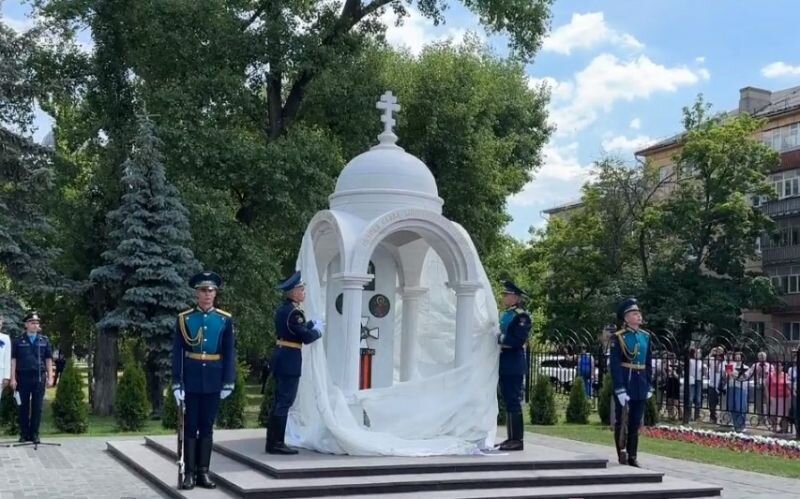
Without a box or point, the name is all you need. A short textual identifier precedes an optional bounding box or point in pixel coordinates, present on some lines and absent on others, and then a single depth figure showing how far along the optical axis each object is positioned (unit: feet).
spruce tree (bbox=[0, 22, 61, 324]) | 62.39
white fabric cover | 31.91
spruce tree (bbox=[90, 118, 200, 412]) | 62.39
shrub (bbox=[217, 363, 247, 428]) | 52.37
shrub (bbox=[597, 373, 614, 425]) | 58.29
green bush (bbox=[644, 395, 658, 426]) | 57.36
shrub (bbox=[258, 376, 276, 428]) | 52.25
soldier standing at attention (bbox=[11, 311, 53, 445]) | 41.47
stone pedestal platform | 27.78
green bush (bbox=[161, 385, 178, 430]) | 51.85
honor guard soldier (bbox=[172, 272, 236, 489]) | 28.07
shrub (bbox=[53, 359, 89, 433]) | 51.31
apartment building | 138.41
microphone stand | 41.37
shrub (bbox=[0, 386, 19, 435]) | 49.60
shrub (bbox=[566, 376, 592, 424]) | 60.90
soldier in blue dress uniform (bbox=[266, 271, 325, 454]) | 30.66
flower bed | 45.73
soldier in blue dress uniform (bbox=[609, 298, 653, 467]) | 34.94
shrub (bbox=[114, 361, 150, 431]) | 52.75
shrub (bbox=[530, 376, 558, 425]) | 59.11
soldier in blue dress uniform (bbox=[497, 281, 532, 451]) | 34.30
